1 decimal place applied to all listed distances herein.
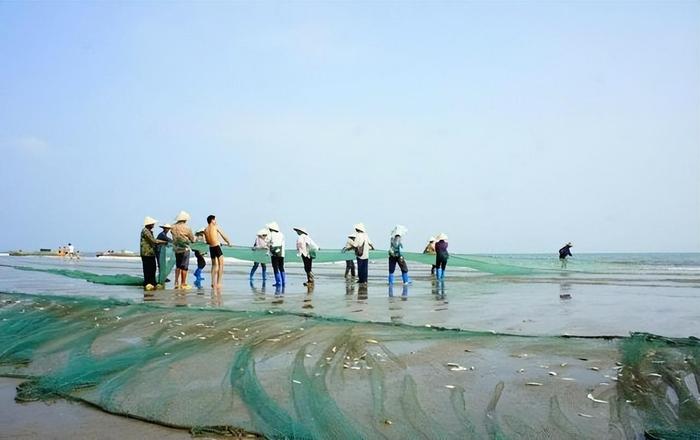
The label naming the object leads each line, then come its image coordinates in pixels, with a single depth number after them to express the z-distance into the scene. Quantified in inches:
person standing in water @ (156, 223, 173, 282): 574.5
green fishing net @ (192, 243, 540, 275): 698.8
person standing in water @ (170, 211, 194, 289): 539.5
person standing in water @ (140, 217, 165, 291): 520.4
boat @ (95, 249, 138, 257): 3125.0
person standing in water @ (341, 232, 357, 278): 638.5
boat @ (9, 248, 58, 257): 3127.5
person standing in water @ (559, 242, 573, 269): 1028.6
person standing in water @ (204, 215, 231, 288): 533.6
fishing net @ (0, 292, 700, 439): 140.8
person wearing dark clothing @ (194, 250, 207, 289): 607.6
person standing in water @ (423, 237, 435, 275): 824.5
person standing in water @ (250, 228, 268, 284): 677.3
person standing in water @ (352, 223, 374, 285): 626.5
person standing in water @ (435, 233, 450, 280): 696.9
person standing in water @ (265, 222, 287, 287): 585.3
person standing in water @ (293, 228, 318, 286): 614.9
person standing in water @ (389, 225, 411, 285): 634.2
